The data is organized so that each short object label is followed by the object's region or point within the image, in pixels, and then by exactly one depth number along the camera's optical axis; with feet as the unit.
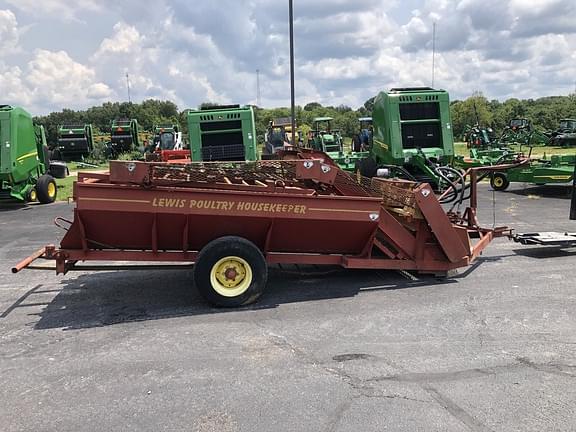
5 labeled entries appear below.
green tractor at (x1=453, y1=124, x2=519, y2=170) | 49.37
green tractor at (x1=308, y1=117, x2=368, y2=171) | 56.64
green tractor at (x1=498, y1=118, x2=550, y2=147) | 93.91
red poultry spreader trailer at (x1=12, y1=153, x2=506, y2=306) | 16.52
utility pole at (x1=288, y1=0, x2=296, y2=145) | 43.29
